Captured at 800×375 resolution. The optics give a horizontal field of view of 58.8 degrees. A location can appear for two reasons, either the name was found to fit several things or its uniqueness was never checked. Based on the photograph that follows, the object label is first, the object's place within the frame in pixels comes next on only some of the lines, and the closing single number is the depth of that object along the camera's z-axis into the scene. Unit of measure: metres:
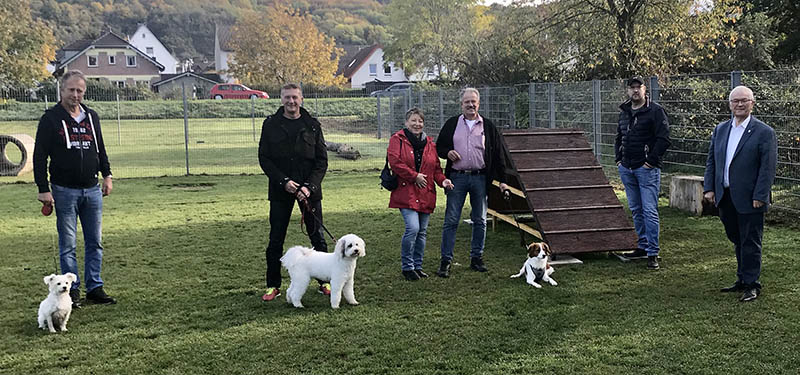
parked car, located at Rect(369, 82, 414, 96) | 40.23
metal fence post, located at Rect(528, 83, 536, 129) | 14.68
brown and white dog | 6.33
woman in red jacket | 6.43
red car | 39.69
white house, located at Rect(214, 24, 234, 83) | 89.94
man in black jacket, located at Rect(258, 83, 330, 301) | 5.90
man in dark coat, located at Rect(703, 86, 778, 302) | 5.49
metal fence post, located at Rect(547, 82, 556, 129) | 13.95
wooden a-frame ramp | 7.33
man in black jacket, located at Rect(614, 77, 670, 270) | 6.95
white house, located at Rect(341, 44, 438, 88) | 74.12
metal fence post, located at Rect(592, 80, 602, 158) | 13.01
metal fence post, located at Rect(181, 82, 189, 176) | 16.72
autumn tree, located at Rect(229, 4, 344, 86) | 52.84
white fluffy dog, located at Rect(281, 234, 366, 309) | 5.63
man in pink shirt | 6.59
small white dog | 5.18
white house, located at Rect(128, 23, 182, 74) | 89.50
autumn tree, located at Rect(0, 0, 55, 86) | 37.12
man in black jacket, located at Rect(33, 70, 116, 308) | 5.60
